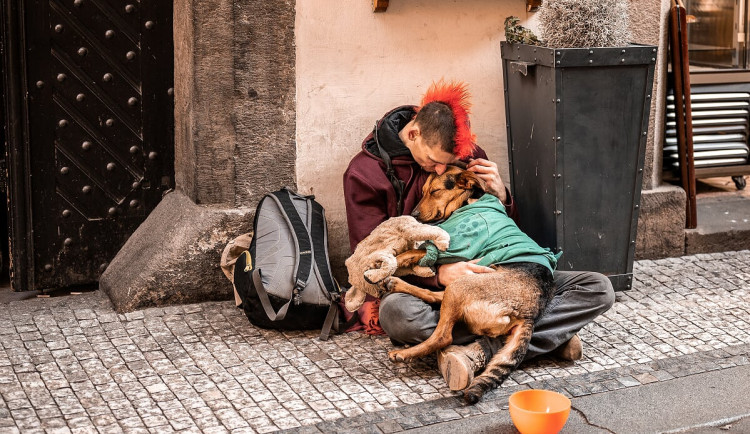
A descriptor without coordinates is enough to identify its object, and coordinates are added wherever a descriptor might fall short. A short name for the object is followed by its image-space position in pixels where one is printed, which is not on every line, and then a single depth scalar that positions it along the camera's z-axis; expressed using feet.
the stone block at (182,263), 16.69
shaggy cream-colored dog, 14.26
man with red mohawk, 14.19
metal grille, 20.93
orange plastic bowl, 11.89
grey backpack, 15.30
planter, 15.90
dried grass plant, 15.83
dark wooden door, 16.85
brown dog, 13.76
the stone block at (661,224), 19.25
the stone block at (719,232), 19.69
